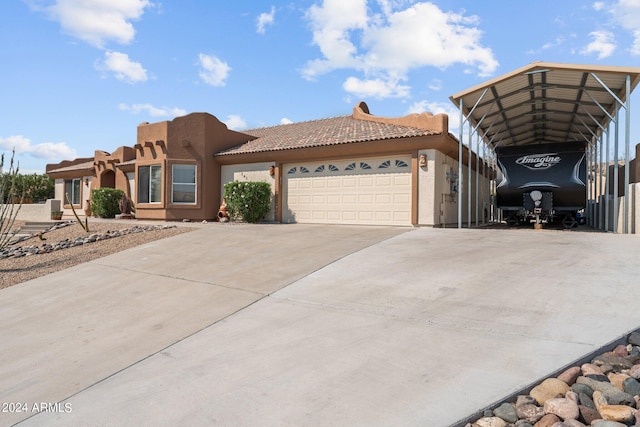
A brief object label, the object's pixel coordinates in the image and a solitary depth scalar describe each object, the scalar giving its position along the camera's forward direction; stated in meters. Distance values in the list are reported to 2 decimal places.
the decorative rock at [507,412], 2.93
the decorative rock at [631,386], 3.16
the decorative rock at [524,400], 3.06
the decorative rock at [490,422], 2.88
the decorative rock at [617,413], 2.83
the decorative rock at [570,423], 2.78
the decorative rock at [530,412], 2.92
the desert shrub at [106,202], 20.50
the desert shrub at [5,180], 11.39
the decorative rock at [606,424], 2.72
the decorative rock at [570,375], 3.31
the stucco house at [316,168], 13.41
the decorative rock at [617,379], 3.29
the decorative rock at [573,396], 3.05
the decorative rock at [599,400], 3.04
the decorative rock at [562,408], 2.90
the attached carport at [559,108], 10.98
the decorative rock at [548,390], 3.13
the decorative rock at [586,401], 3.04
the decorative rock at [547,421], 2.82
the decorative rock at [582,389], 3.16
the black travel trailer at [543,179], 13.87
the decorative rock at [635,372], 3.36
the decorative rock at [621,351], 3.73
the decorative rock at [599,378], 3.29
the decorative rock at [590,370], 3.41
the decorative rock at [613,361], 3.55
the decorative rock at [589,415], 2.90
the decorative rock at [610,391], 3.05
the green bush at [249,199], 15.91
